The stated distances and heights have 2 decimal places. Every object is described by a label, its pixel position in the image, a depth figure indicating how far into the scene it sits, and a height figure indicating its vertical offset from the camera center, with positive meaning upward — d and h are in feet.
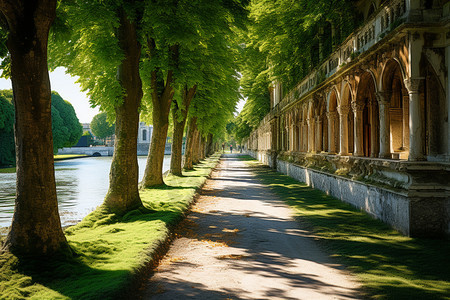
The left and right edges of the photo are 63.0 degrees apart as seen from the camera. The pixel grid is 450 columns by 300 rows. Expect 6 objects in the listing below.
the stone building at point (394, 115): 25.77 +2.83
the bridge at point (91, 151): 306.06 -2.50
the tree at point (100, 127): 377.09 +21.15
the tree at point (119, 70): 31.91 +7.37
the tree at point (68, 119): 212.23 +17.45
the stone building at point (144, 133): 444.39 +16.83
